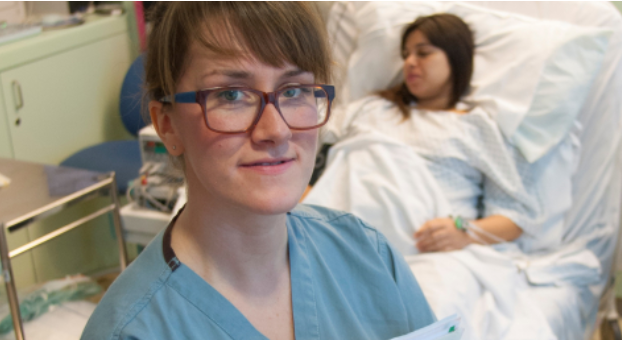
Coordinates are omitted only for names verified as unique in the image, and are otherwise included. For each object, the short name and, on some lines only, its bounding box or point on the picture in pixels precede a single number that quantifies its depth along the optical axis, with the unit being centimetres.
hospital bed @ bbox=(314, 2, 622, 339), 168
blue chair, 223
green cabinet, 208
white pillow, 174
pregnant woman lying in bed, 159
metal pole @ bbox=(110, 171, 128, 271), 166
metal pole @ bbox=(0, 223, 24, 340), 135
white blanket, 136
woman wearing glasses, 75
